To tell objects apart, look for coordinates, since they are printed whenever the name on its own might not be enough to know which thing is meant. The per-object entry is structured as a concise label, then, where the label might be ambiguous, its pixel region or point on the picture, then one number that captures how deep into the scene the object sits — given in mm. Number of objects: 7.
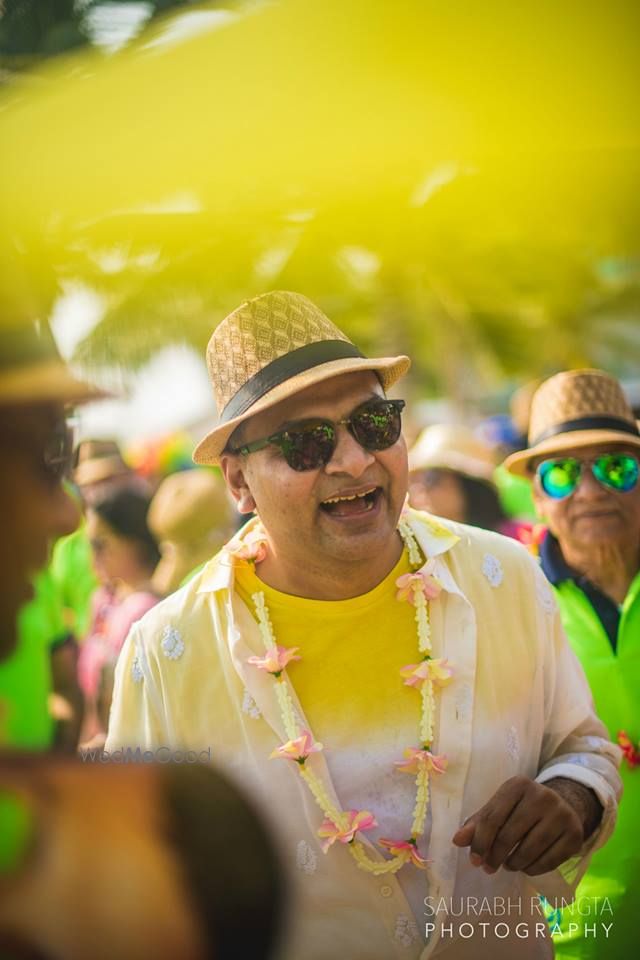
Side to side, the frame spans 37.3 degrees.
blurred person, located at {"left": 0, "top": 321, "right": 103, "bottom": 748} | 1376
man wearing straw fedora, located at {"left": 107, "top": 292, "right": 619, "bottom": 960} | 2285
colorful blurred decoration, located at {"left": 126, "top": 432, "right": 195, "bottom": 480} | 8352
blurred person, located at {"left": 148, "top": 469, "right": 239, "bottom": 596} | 4699
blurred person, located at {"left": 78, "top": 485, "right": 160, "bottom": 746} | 4391
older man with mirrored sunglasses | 2996
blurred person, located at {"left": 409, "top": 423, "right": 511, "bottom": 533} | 4879
